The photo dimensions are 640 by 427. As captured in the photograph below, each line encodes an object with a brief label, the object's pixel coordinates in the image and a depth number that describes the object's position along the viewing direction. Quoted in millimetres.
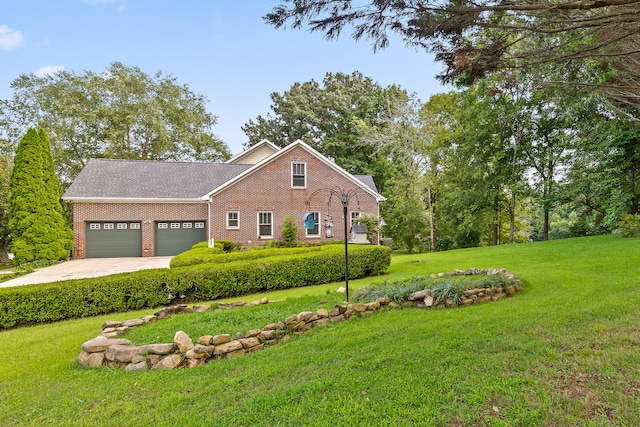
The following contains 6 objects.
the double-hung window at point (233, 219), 16872
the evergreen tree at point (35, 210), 14898
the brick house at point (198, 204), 16719
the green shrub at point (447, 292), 5379
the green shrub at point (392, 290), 5652
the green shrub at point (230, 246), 15047
